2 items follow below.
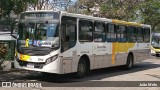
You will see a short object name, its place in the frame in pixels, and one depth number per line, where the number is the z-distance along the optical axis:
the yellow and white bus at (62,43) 10.26
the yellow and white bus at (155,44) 30.36
